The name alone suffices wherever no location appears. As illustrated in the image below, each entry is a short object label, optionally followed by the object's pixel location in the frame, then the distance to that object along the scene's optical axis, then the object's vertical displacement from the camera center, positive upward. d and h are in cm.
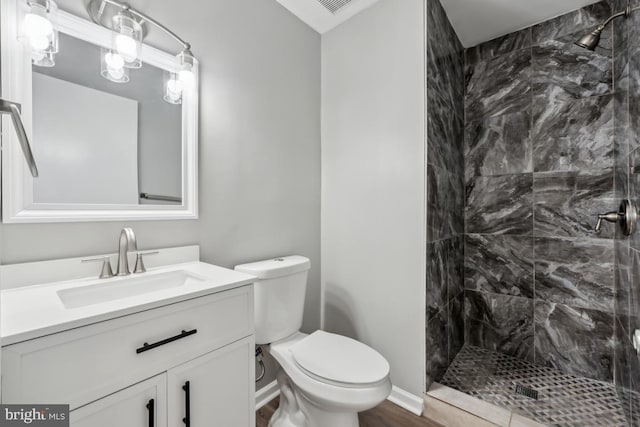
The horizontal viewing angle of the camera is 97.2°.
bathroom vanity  66 -37
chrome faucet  108 -13
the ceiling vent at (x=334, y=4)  179 +135
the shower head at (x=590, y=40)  138 +86
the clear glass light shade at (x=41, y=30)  94 +63
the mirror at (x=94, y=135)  95 +32
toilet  118 -70
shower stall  162 -3
